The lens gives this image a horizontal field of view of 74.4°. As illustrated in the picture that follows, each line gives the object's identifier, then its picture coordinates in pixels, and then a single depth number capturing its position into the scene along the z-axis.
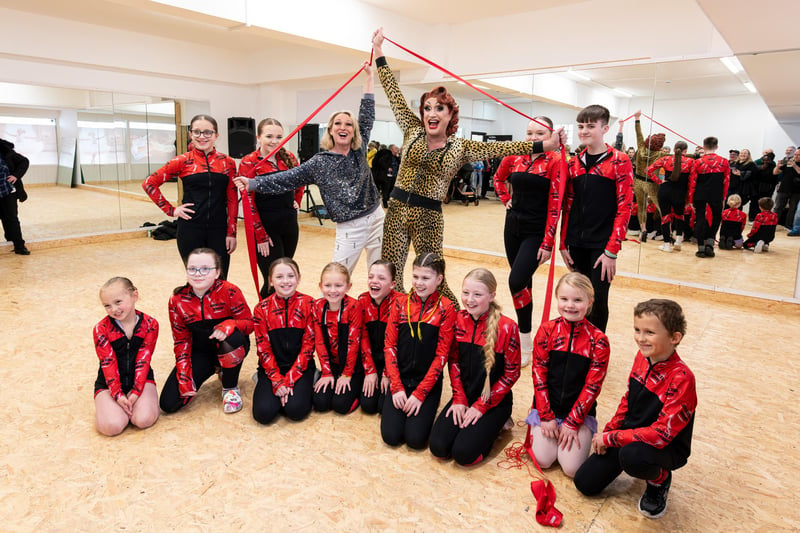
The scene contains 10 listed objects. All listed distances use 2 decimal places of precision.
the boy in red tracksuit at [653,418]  1.80
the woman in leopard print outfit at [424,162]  2.68
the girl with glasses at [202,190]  3.03
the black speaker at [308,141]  7.95
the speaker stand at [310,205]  8.24
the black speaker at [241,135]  7.70
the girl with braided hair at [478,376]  2.20
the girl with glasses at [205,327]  2.56
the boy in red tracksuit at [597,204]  2.60
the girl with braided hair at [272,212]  3.19
